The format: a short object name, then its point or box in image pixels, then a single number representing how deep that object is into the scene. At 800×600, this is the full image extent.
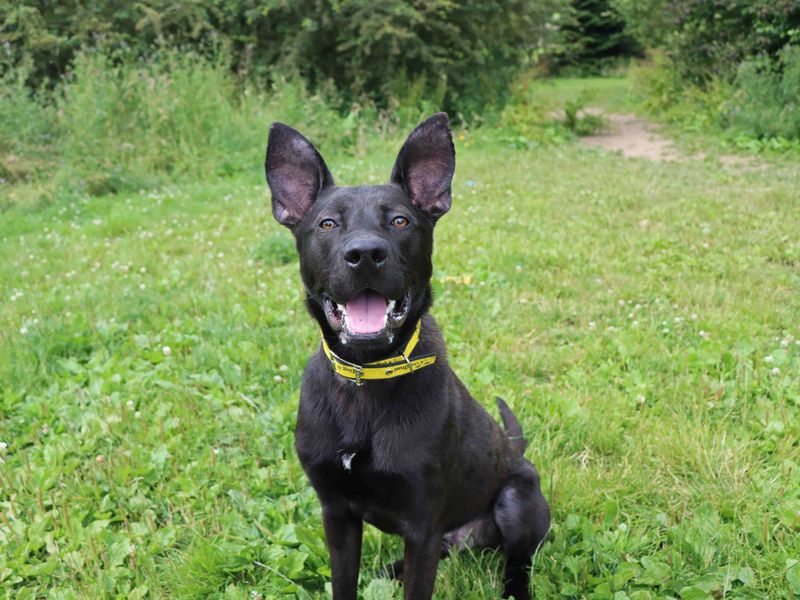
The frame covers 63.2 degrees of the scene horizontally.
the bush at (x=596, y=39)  27.73
